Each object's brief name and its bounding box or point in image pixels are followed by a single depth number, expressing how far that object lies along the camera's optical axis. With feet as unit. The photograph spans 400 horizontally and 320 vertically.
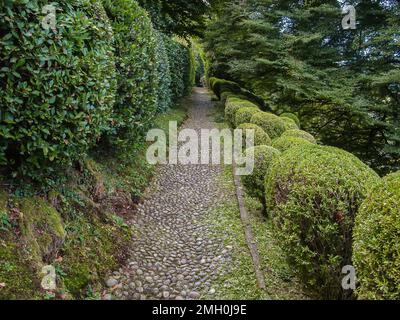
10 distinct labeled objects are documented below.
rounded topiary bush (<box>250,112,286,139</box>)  28.30
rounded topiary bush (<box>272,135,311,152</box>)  18.57
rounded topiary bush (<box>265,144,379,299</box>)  9.96
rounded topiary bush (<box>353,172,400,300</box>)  6.98
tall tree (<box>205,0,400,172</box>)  33.14
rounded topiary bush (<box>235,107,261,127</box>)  34.17
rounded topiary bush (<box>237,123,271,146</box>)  24.22
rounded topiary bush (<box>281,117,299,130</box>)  28.69
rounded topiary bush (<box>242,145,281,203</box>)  17.99
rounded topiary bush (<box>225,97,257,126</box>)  41.31
